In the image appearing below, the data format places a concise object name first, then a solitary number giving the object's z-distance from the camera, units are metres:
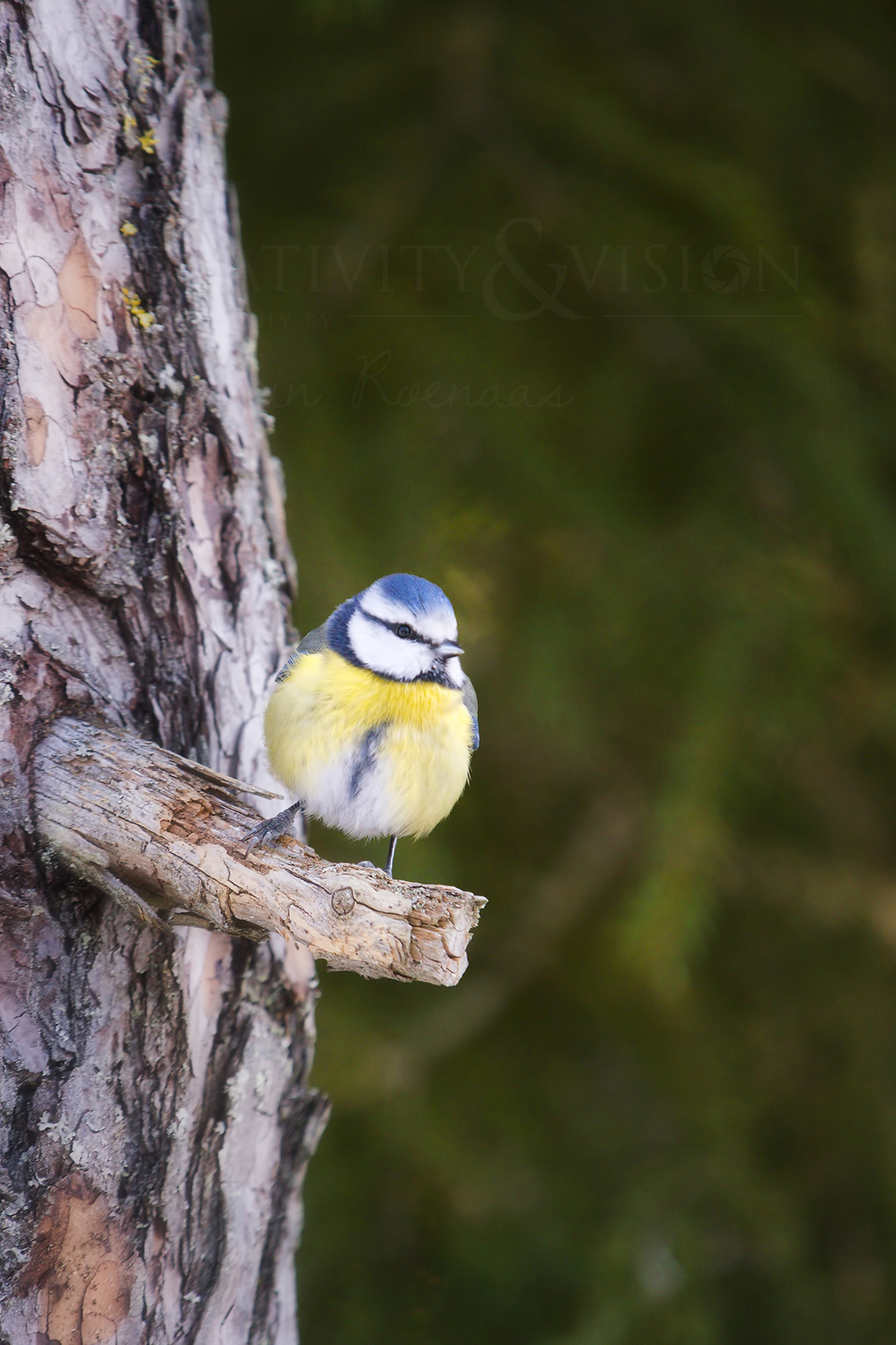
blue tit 5.08
